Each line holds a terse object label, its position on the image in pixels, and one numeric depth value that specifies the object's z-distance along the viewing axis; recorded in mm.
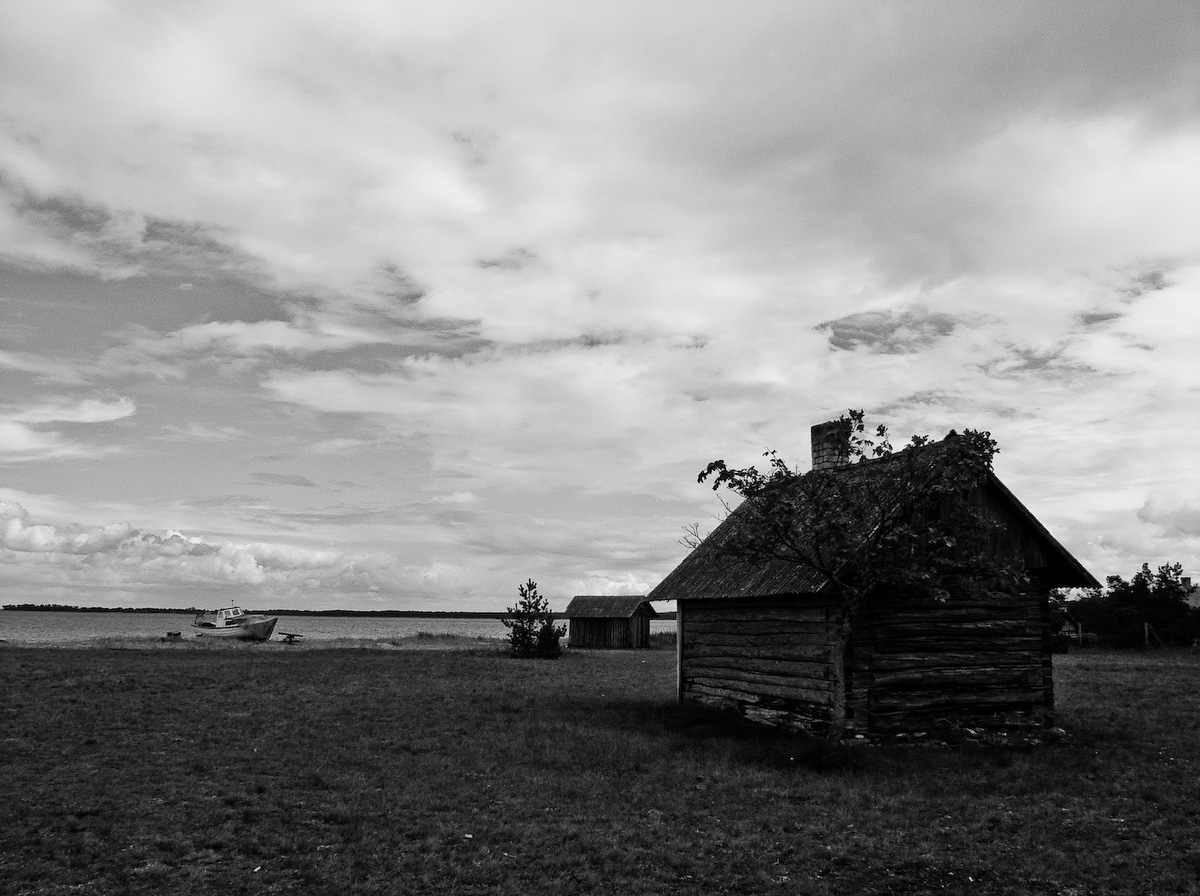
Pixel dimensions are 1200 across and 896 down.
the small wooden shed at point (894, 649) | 18156
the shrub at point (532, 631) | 47688
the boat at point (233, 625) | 69062
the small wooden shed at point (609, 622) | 60000
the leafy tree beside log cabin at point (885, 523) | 17141
